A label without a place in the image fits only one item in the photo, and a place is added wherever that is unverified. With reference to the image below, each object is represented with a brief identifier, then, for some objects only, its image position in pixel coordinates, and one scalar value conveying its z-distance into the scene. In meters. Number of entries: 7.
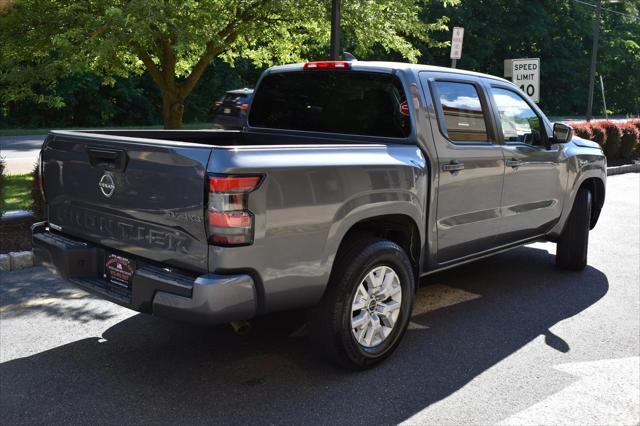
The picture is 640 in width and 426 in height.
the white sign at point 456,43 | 12.56
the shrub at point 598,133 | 15.23
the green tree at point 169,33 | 8.26
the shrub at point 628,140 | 16.42
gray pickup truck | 3.29
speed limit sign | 13.45
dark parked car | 18.64
